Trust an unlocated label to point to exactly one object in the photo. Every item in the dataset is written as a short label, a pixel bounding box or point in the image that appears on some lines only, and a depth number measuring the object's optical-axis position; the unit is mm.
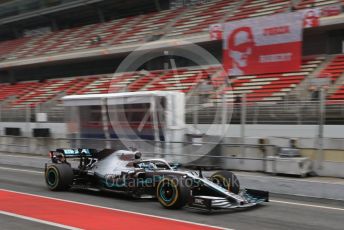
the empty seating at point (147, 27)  25156
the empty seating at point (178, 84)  18203
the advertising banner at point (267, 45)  19703
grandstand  19469
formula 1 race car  7980
